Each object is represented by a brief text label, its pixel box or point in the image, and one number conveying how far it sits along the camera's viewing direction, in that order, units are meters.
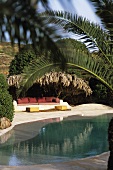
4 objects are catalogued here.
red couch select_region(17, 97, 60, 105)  25.34
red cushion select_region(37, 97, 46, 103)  25.73
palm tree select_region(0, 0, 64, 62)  2.24
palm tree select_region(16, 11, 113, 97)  6.41
